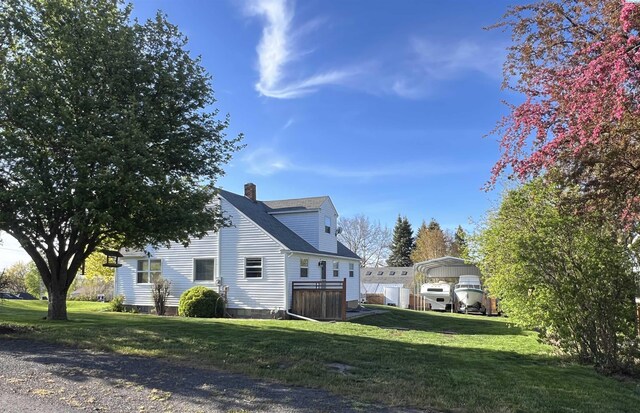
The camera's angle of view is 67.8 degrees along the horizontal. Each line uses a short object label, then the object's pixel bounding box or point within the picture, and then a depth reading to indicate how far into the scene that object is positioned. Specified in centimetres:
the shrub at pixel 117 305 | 2206
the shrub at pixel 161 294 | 2105
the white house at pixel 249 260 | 2030
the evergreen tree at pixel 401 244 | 6077
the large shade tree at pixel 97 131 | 1017
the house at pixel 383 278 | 4866
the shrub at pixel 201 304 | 1938
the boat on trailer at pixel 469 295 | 2938
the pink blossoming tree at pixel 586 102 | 579
